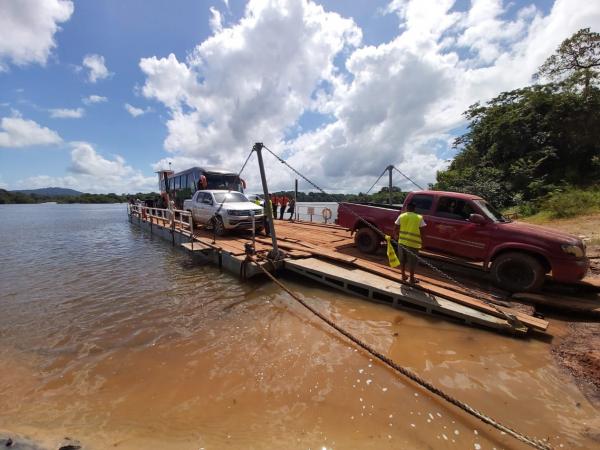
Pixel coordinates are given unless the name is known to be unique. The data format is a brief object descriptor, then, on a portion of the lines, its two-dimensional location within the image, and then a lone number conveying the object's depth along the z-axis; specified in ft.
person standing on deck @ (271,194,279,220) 61.47
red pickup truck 17.79
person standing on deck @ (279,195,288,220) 63.17
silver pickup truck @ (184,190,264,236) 36.83
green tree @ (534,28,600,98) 67.05
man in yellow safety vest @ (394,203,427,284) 19.13
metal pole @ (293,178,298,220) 61.95
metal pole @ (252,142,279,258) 23.26
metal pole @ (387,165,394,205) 39.17
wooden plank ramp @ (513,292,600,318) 16.89
